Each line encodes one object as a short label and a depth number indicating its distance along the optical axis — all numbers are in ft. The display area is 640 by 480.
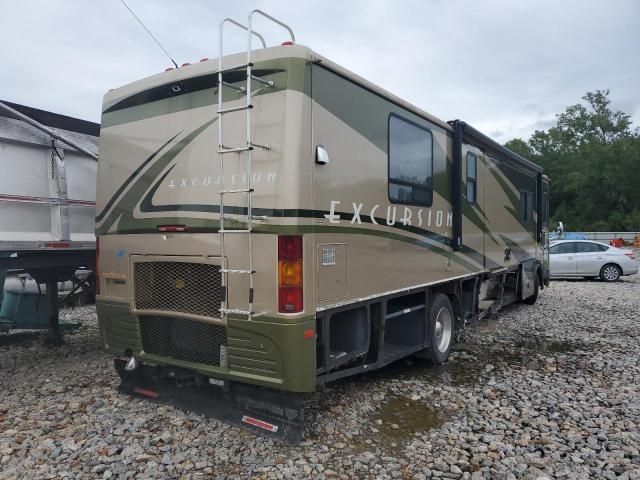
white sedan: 49.11
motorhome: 11.95
